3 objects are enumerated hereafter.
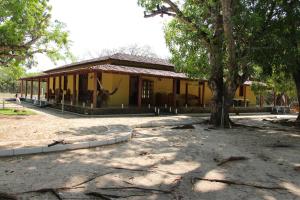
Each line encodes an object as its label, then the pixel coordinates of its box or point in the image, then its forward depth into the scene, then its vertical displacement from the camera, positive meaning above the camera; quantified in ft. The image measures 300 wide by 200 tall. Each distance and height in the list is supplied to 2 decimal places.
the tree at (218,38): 38.96 +9.02
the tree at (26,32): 36.06 +9.35
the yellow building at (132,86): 61.36 +3.07
